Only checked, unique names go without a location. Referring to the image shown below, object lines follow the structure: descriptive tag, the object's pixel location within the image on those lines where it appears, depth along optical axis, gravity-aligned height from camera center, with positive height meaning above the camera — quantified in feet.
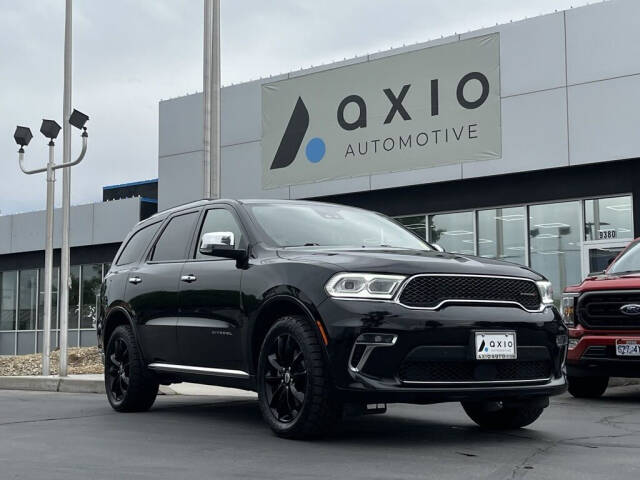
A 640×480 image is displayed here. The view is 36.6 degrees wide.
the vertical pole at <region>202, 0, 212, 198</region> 48.98 +10.02
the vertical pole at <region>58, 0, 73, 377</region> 49.42 +5.88
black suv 19.88 -0.75
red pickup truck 30.71 -1.41
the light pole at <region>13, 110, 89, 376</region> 50.08 +5.73
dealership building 63.62 +11.11
